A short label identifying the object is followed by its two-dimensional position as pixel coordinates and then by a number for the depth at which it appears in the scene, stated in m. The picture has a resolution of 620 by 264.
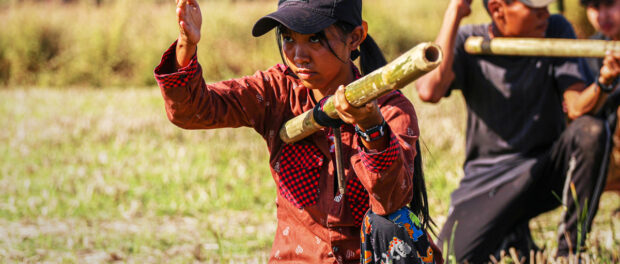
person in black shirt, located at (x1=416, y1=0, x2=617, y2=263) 7.02
